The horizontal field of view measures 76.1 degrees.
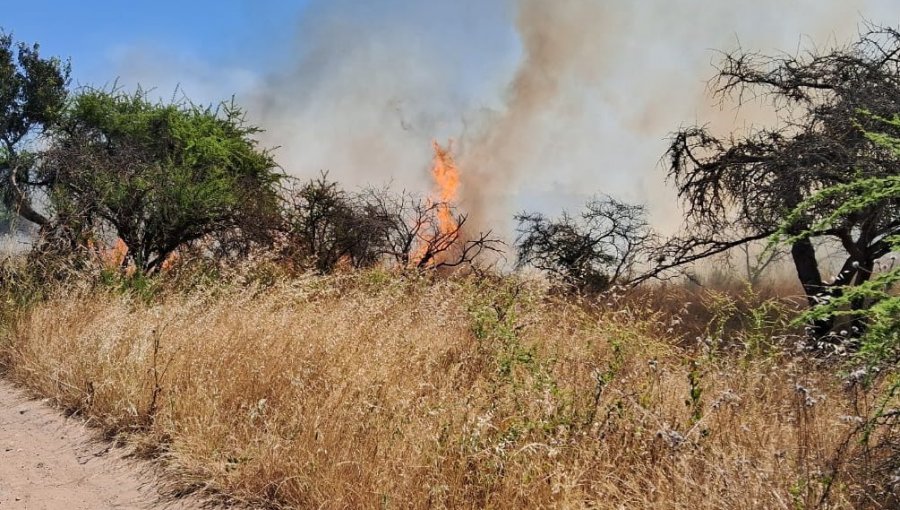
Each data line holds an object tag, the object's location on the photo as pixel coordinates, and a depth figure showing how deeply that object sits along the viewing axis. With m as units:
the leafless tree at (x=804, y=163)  6.71
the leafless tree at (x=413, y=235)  14.45
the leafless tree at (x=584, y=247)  11.57
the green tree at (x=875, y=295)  2.65
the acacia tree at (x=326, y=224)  13.63
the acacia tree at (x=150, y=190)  10.12
